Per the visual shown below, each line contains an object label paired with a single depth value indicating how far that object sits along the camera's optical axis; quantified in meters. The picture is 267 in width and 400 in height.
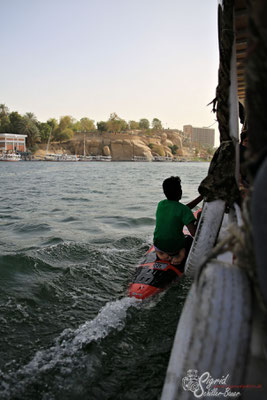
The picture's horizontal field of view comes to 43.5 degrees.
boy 4.27
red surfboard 4.31
